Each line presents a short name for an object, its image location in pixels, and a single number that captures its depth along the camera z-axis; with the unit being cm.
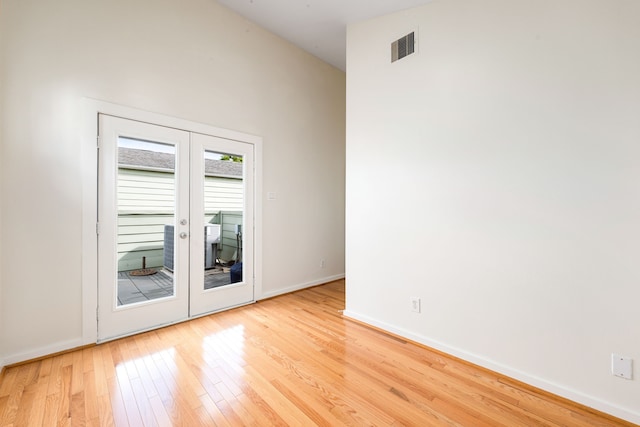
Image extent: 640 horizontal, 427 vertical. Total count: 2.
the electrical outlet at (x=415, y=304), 262
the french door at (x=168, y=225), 253
